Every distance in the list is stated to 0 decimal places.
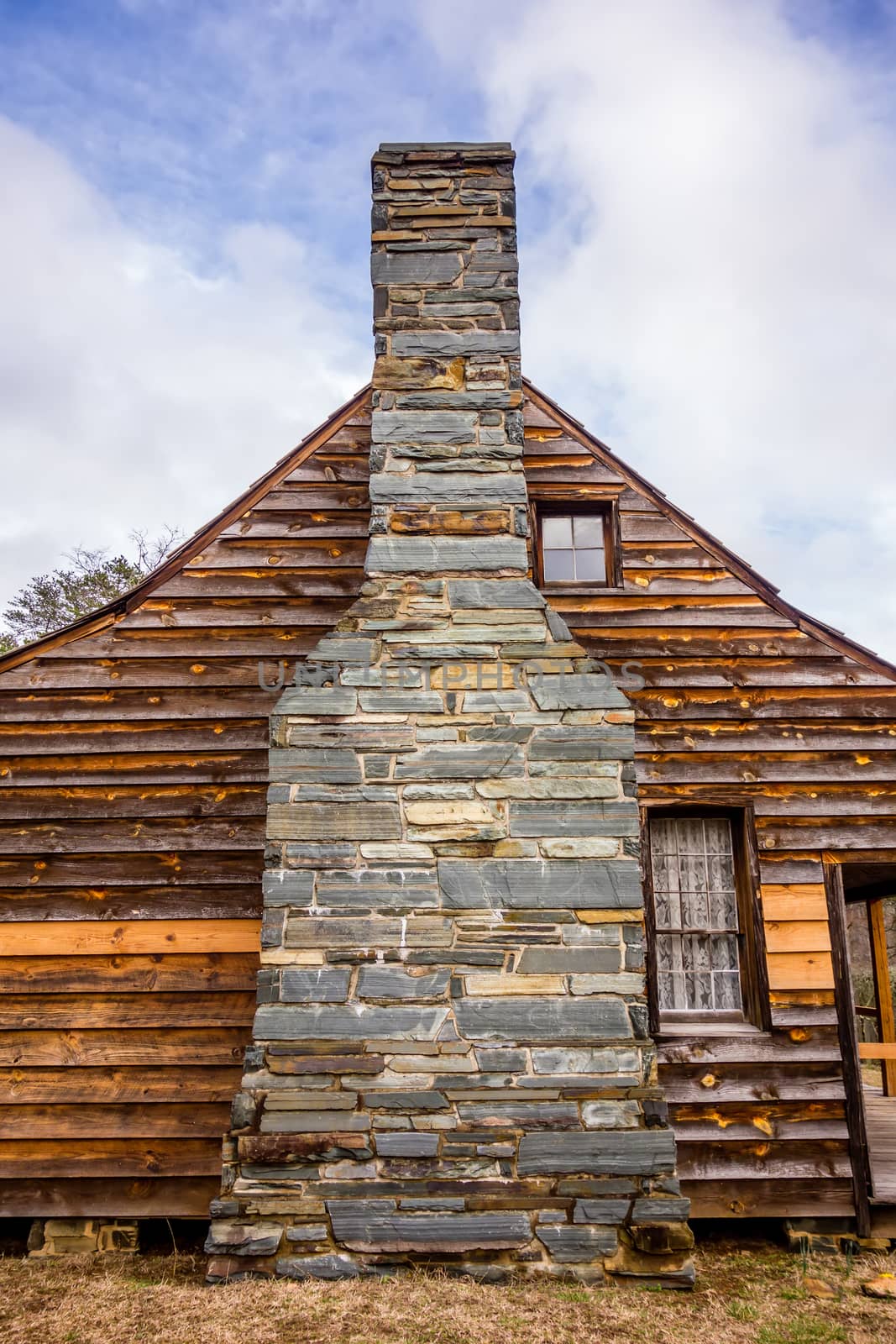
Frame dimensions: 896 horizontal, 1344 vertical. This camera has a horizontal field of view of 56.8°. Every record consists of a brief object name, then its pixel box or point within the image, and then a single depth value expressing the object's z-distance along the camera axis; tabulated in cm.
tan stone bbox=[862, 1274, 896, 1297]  443
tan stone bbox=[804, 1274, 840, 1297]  445
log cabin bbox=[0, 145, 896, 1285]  413
